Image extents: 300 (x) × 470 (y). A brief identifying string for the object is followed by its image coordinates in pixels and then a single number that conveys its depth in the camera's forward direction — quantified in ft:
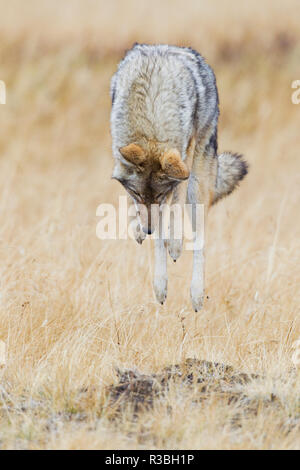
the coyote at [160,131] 33.22
